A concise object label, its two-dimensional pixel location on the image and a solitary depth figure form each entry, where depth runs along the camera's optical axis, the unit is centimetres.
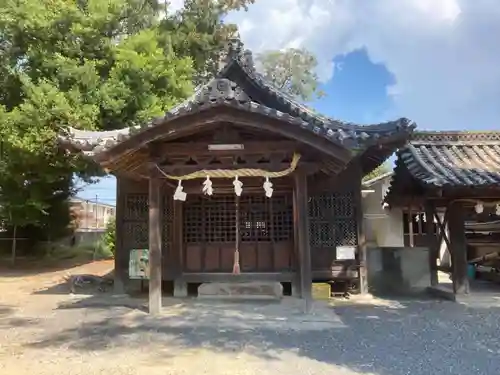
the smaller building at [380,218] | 1850
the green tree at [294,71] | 3288
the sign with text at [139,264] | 1136
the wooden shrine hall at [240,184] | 887
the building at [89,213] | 2559
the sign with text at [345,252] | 1172
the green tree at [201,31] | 2214
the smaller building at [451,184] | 1084
